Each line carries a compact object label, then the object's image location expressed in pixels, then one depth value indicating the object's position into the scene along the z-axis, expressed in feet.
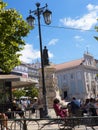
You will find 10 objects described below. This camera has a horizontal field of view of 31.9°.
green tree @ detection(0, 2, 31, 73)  31.12
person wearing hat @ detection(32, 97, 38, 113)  36.58
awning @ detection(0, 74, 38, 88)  29.57
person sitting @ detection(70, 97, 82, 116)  24.67
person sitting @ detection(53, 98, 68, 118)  23.50
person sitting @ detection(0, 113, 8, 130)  14.94
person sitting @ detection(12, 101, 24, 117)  28.14
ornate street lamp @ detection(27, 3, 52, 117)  29.15
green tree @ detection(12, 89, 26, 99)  128.02
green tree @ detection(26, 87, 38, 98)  133.78
